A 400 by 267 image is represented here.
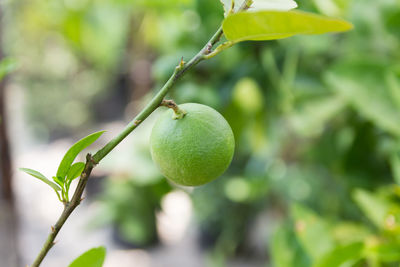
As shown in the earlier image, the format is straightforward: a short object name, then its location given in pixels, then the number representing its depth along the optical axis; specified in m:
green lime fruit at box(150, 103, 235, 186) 0.63
